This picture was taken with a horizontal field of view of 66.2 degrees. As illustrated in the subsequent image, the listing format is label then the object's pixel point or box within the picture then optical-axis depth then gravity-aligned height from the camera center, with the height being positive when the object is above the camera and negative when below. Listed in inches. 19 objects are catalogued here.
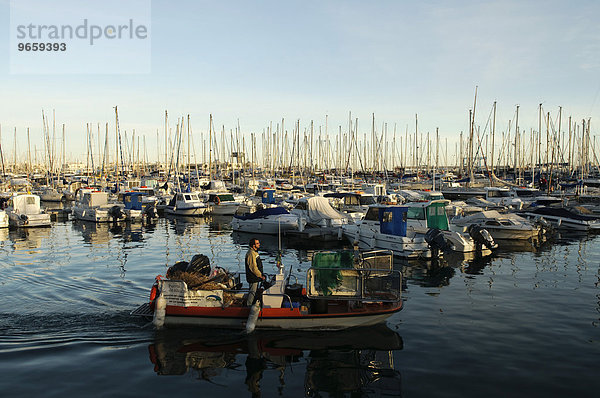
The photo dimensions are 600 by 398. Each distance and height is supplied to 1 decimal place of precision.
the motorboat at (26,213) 1435.8 -109.6
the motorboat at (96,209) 1572.3 -104.2
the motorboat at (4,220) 1410.9 -124.1
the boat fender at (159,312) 496.7 -145.1
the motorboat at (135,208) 1595.7 -107.7
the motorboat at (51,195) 2475.4 -86.2
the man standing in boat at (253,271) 497.0 -101.2
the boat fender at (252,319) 481.4 -148.2
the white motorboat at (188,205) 1743.4 -102.8
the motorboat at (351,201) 1501.0 -82.6
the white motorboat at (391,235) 922.1 -123.5
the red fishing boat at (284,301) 487.8 -135.7
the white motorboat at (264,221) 1264.8 -121.0
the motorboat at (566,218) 1299.2 -125.3
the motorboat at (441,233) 920.3 -120.6
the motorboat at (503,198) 1690.5 -88.3
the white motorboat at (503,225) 1137.4 -124.7
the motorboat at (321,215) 1235.2 -103.6
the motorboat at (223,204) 1788.9 -104.4
